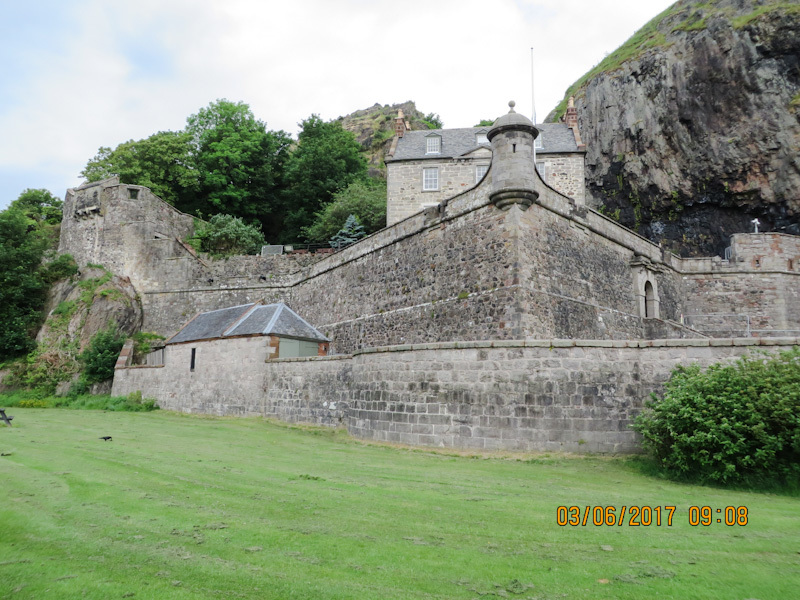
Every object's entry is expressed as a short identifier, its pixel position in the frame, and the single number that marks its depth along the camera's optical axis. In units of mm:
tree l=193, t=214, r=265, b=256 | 32656
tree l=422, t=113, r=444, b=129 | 63731
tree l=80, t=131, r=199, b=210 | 37750
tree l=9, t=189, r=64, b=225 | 42488
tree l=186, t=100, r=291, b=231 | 39469
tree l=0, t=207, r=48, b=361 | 29891
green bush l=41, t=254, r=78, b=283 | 32469
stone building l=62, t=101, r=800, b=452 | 11805
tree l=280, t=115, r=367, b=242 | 39500
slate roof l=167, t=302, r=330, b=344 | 22016
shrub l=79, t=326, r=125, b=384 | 27953
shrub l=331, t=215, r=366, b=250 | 31719
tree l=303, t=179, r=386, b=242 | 33188
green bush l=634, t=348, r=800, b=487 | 8656
